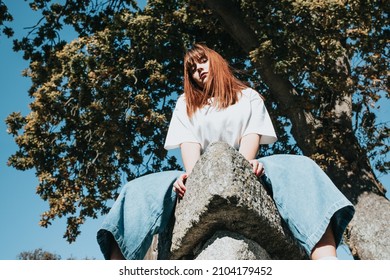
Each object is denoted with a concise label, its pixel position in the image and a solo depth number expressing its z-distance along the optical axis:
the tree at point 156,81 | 8.84
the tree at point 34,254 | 34.48
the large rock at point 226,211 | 2.77
